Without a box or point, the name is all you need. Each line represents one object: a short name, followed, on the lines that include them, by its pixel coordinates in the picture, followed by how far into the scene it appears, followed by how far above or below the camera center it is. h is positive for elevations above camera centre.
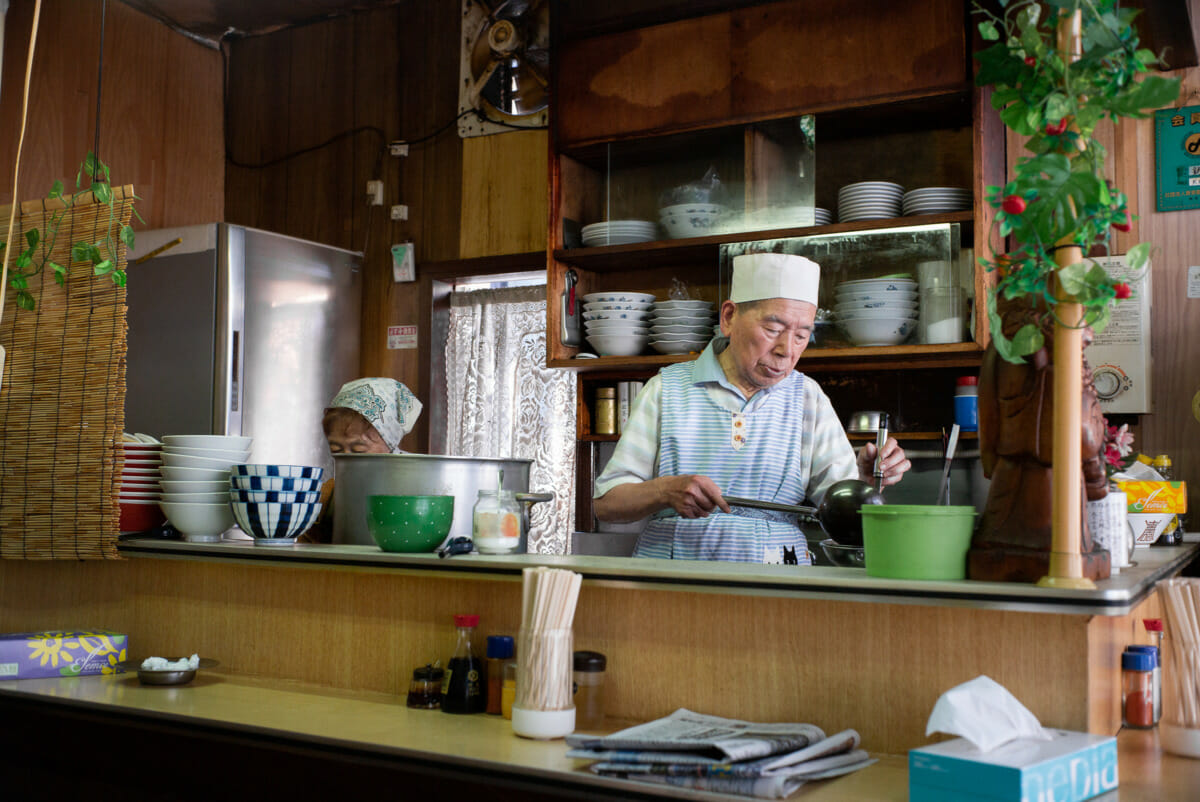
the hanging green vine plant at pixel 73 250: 2.30 +0.43
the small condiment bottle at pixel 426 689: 1.82 -0.40
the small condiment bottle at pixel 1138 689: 1.68 -0.35
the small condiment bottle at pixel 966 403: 3.35 +0.18
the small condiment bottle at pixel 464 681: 1.77 -0.37
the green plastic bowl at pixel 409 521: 1.91 -0.12
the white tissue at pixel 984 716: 1.24 -0.30
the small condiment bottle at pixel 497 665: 1.75 -0.34
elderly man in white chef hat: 2.68 +0.07
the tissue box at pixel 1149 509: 2.62 -0.11
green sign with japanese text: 3.45 +0.97
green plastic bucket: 1.49 -0.11
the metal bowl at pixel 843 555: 1.86 -0.17
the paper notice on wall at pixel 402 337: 4.73 +0.51
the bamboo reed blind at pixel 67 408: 2.28 +0.09
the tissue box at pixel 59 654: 2.09 -0.40
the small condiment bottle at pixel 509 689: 1.71 -0.37
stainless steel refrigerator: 4.17 +0.44
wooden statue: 1.43 +0.00
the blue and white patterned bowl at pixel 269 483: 2.11 -0.06
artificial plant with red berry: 1.36 +0.41
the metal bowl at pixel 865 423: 3.51 +0.12
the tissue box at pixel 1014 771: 1.16 -0.34
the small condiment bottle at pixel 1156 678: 1.69 -0.34
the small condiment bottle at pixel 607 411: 3.97 +0.16
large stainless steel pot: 2.27 -0.06
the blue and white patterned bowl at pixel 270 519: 2.12 -0.13
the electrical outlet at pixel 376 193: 4.83 +1.16
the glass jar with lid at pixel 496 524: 1.94 -0.12
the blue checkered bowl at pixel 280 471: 2.11 -0.04
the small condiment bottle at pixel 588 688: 1.67 -0.36
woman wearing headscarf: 3.51 +0.12
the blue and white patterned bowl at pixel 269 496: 2.11 -0.09
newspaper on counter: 1.32 -0.38
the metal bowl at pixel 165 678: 2.01 -0.42
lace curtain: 4.45 +0.25
